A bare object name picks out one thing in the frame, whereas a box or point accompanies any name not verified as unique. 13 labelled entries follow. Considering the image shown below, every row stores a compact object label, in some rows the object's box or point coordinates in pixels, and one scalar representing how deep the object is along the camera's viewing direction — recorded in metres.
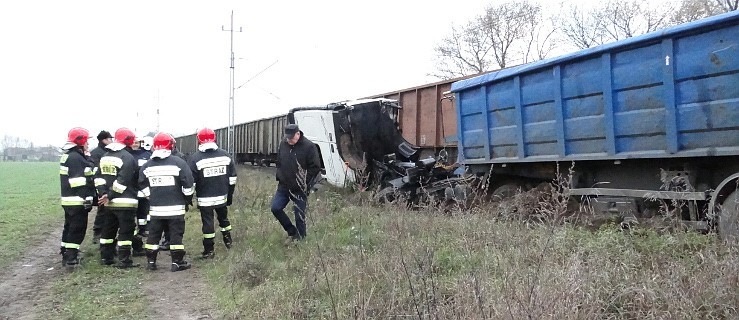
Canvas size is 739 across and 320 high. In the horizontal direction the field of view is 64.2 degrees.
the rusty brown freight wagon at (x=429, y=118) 11.88
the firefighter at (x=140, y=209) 7.56
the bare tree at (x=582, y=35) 30.84
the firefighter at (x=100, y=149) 7.45
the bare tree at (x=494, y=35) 36.47
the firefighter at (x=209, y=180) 7.02
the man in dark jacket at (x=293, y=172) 6.83
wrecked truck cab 11.02
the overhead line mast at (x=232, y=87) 21.11
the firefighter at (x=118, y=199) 6.64
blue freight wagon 5.03
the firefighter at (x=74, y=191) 6.70
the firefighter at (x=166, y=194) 6.41
